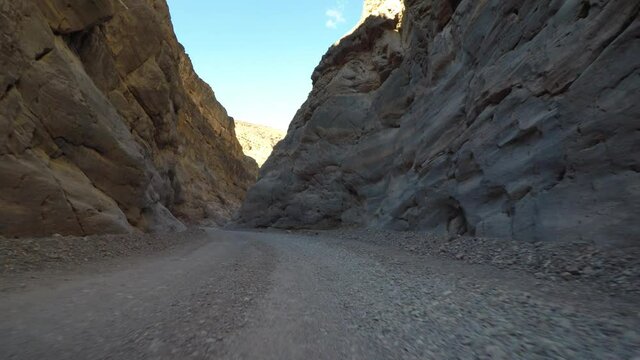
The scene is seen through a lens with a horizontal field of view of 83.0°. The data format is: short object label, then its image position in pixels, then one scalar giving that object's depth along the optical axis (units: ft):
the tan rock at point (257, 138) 370.73
